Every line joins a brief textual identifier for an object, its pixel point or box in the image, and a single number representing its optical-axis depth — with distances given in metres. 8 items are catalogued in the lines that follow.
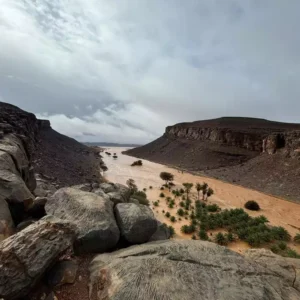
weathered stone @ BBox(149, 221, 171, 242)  8.83
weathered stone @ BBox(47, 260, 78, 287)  5.26
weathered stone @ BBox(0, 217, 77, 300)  4.45
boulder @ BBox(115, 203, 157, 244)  7.59
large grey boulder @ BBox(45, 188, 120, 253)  6.73
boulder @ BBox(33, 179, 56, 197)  12.14
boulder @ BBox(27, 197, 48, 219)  8.34
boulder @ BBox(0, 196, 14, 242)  6.56
